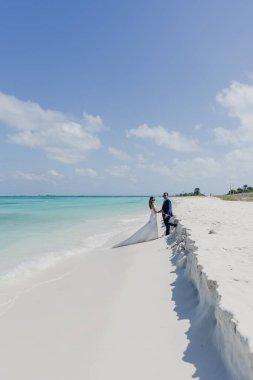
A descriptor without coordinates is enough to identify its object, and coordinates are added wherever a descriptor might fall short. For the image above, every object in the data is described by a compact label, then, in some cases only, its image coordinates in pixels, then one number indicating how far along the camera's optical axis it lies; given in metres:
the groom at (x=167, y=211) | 14.69
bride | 13.39
